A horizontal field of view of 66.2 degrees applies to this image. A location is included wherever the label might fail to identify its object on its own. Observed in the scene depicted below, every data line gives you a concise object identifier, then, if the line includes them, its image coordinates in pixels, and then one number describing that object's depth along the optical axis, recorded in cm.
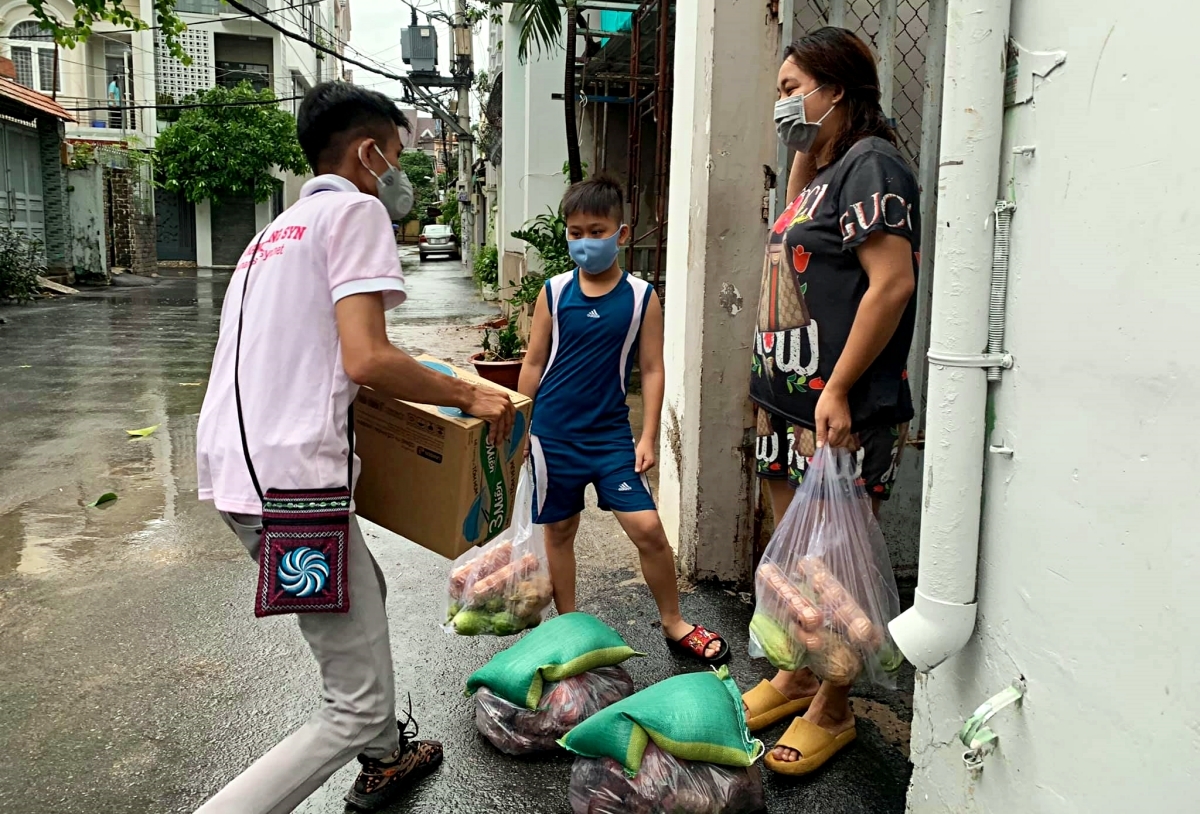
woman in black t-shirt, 210
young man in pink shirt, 187
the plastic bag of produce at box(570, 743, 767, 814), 209
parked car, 3653
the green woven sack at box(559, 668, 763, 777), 209
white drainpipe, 158
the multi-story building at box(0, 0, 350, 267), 2636
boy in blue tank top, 291
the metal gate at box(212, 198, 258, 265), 2775
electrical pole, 2272
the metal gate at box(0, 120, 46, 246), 1647
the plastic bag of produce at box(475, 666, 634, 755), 249
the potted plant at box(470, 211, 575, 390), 639
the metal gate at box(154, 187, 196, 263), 2752
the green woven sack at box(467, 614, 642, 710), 249
